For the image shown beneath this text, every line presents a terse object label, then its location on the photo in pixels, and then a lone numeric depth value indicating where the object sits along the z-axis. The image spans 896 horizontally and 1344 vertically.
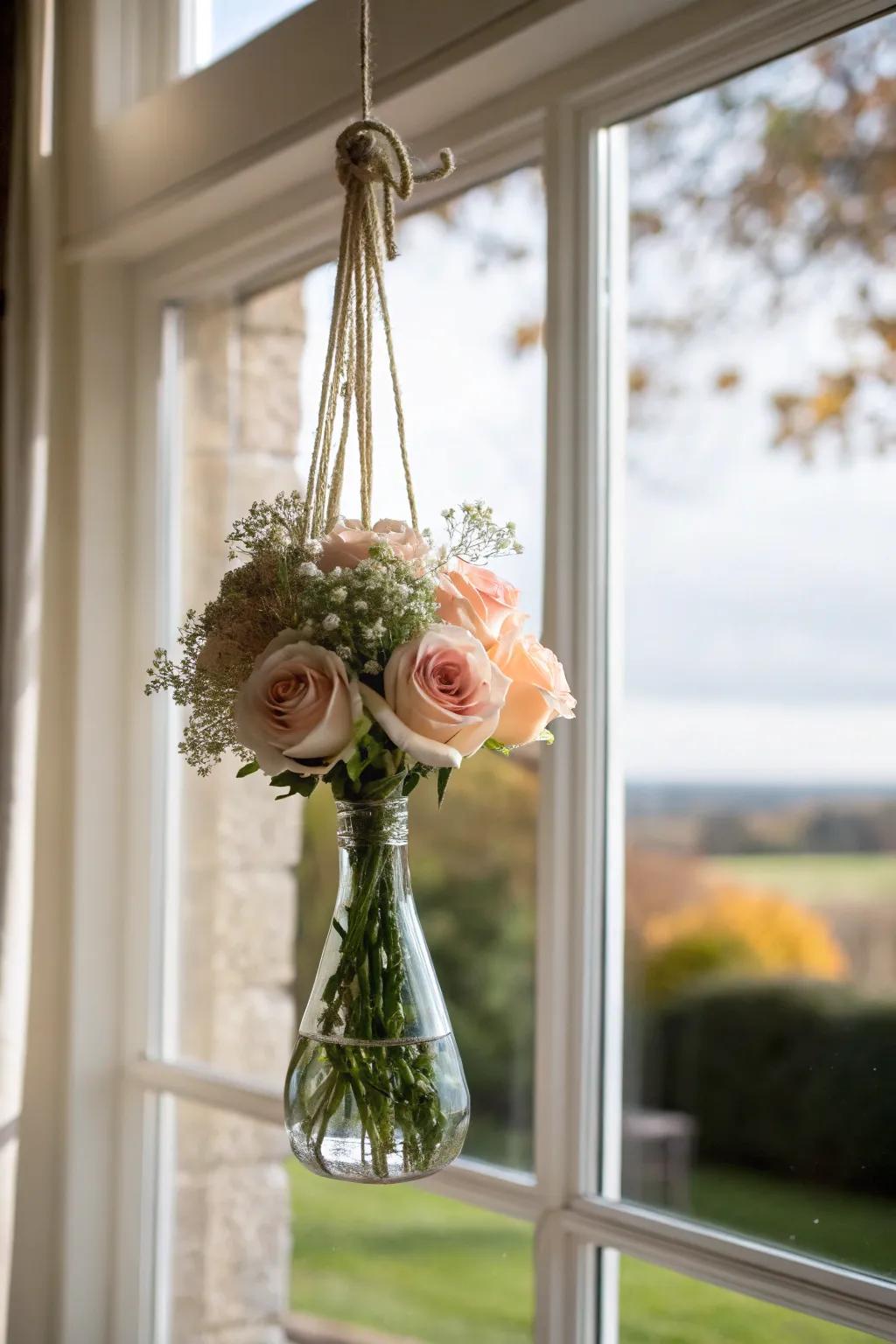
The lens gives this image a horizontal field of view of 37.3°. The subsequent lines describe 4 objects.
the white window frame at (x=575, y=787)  1.41
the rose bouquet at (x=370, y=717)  0.94
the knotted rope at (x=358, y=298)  1.09
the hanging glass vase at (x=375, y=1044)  1.00
